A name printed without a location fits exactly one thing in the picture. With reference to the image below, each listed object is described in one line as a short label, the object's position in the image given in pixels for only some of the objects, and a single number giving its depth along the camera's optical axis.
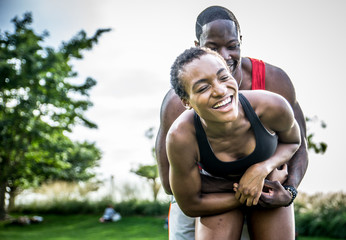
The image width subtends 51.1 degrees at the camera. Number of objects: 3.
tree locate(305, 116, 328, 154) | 11.60
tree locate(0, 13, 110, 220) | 15.66
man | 2.54
